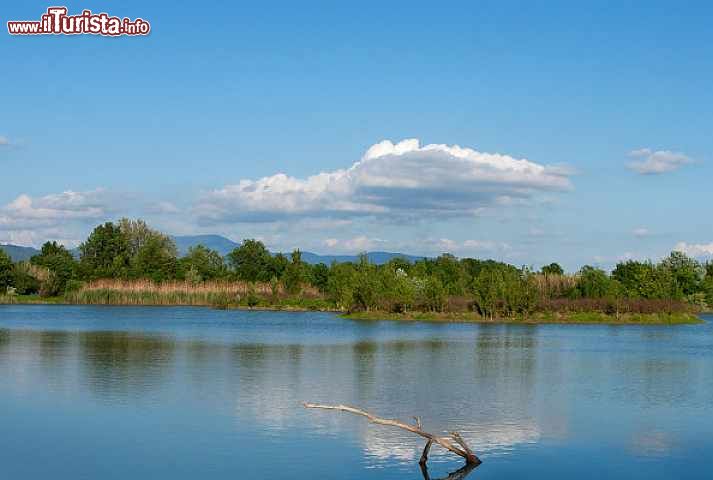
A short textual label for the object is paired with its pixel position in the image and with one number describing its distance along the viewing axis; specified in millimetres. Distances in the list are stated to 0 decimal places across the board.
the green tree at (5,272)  98250
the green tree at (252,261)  110688
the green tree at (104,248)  121000
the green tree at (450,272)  76375
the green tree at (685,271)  88062
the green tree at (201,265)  110562
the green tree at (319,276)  103094
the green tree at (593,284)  68000
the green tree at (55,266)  100625
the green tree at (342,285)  69375
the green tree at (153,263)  106456
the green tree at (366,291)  68250
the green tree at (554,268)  100175
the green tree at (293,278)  91625
